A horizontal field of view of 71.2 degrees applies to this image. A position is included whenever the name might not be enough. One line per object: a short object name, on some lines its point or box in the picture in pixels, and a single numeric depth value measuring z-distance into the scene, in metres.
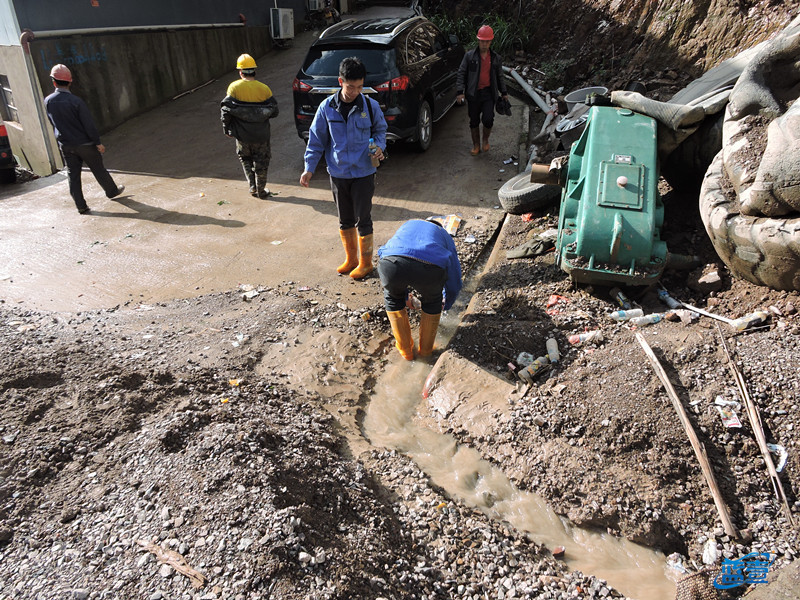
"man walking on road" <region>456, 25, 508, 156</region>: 7.78
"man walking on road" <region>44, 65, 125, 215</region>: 6.82
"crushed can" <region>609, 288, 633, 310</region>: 4.54
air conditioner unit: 14.07
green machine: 4.30
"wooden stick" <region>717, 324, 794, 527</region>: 3.10
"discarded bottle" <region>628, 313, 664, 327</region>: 4.29
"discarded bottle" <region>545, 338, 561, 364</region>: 4.14
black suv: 7.48
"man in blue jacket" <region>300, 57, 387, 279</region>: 5.12
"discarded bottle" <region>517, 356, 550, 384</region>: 4.07
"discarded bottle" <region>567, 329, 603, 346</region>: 4.18
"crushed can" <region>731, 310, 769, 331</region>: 3.94
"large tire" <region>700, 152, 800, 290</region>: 3.88
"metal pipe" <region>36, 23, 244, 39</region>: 9.15
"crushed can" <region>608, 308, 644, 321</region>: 4.40
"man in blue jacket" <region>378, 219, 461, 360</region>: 4.11
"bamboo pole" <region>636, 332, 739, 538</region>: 3.04
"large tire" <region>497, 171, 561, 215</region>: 6.18
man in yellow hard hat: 6.89
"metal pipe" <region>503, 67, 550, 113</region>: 9.57
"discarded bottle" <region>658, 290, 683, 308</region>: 4.51
